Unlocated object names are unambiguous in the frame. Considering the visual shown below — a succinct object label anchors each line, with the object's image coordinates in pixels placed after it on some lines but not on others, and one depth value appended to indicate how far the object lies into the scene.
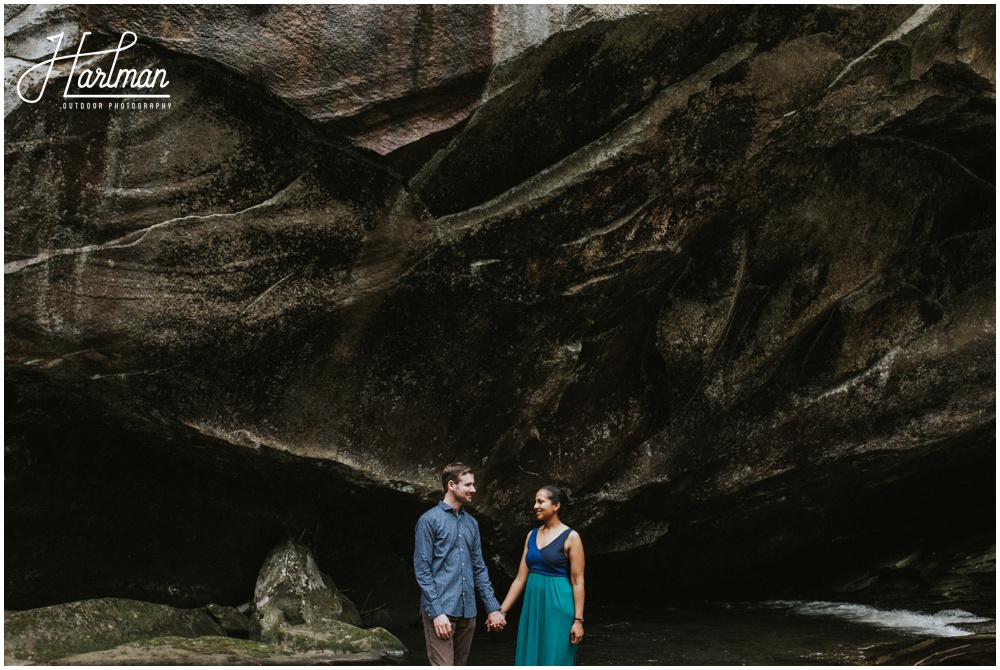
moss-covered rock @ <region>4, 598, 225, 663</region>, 7.33
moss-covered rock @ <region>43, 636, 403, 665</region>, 7.25
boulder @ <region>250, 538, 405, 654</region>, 7.92
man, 6.30
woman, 6.47
